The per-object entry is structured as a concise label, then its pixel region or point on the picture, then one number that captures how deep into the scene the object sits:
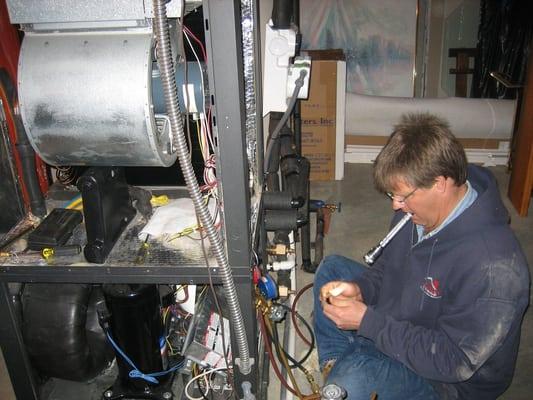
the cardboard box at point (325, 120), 3.12
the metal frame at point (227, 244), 0.87
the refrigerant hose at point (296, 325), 1.85
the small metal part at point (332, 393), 1.08
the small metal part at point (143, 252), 1.16
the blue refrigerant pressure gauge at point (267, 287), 1.34
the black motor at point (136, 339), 1.31
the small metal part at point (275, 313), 1.50
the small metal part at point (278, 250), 1.60
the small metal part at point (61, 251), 1.17
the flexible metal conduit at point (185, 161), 0.84
